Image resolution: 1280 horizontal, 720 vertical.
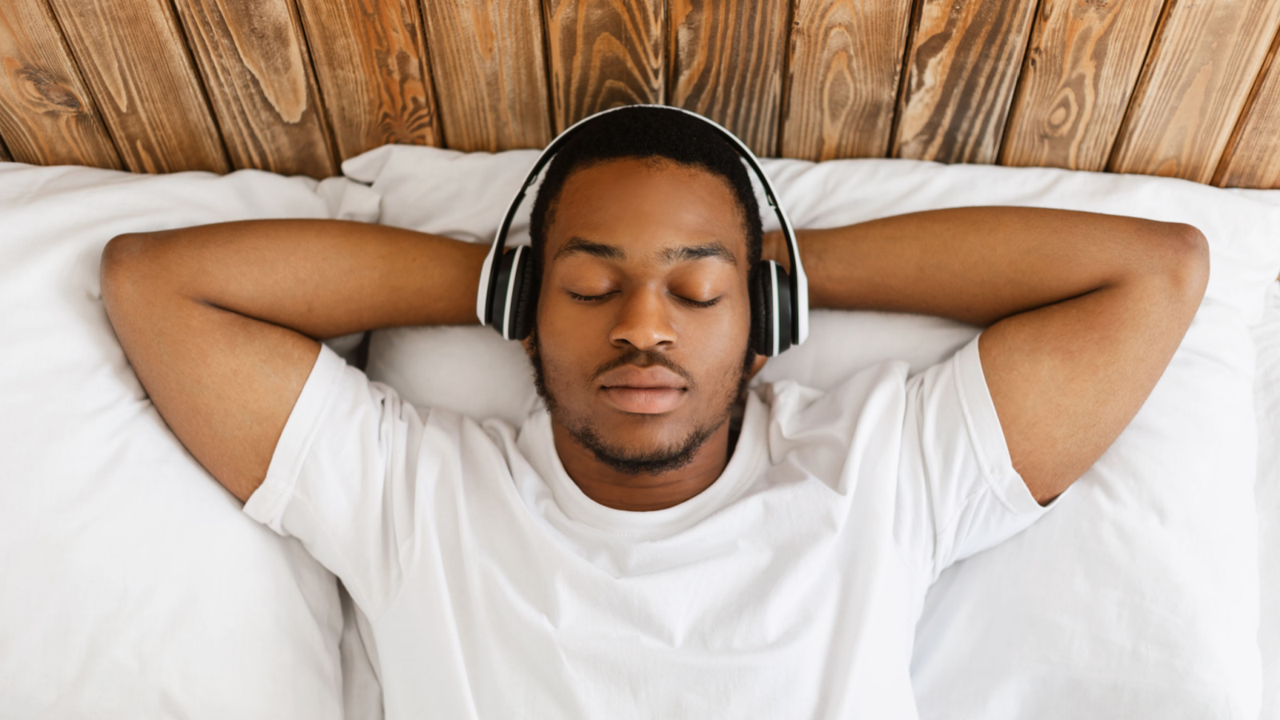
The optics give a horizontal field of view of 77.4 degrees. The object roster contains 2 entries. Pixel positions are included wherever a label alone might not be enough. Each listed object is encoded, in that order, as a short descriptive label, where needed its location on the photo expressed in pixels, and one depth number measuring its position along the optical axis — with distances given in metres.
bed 1.23
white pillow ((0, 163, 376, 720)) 1.17
